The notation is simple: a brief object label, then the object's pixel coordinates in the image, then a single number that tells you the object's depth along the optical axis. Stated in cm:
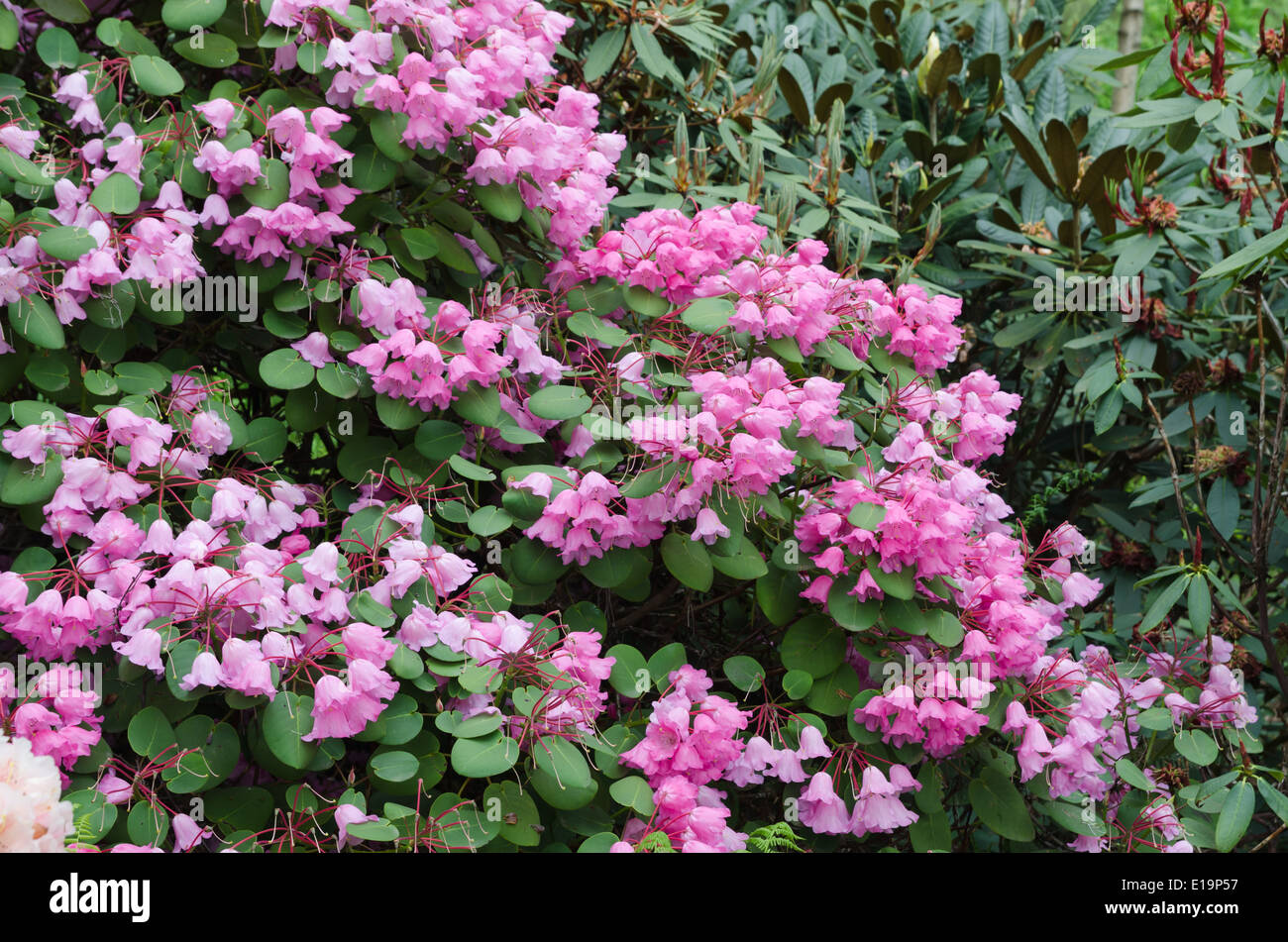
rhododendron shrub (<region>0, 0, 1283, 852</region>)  160
